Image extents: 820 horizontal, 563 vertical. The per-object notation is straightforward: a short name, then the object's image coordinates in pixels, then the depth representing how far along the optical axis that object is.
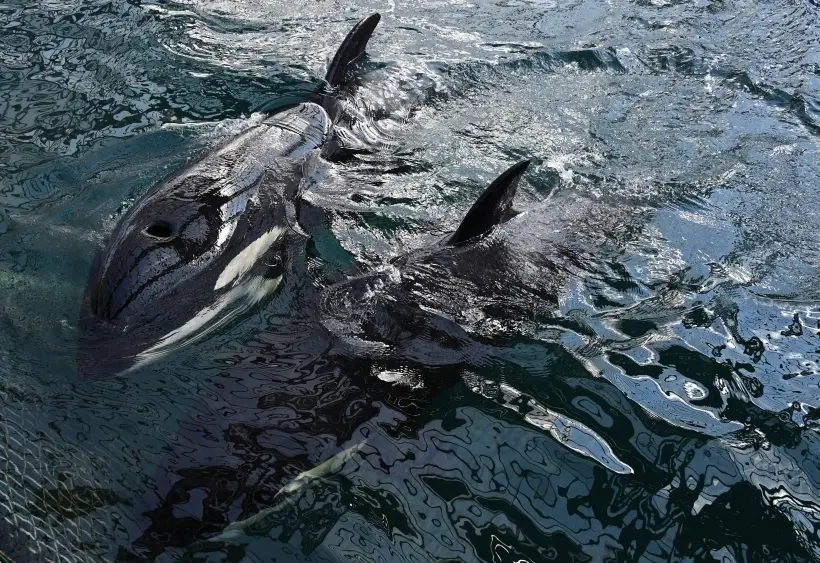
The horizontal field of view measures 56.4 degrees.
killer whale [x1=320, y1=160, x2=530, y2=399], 5.59
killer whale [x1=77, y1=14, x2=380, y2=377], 5.77
